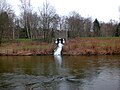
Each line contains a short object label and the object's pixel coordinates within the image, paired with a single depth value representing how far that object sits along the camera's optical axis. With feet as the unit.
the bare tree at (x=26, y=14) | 97.09
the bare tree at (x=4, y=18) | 80.89
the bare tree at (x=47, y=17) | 89.14
